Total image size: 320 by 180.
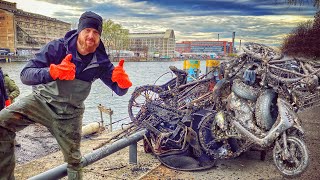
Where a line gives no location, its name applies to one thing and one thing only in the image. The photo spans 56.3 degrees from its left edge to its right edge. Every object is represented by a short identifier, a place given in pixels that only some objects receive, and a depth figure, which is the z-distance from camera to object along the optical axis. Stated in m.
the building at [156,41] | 146.38
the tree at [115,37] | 83.75
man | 2.93
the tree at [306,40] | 16.66
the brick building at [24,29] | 74.81
